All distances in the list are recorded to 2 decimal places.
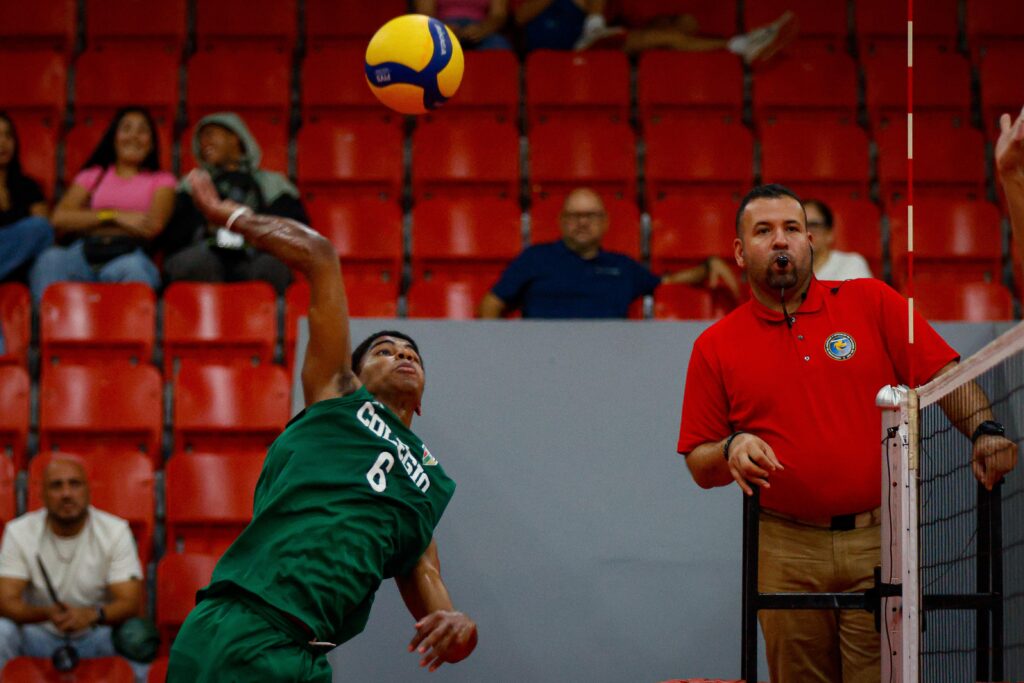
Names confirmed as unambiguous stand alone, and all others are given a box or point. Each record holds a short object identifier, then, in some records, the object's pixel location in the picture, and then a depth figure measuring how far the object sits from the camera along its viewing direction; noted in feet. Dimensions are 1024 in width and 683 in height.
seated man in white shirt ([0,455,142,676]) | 40.29
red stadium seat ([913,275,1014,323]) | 48.32
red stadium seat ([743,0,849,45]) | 61.26
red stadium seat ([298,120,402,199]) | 55.36
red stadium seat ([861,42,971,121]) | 57.77
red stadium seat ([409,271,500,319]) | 48.11
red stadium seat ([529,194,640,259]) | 51.57
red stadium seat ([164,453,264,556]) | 43.73
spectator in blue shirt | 44.86
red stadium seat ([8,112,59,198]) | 54.85
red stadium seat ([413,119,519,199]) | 54.95
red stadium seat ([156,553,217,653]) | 41.96
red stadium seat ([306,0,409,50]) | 61.57
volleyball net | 22.07
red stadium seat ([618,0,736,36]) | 61.98
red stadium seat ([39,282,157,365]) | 47.01
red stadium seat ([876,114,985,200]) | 55.21
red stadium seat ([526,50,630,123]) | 57.57
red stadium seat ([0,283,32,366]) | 47.65
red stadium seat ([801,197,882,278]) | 51.65
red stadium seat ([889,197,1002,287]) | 52.29
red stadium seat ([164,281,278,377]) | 47.37
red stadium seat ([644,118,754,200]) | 54.80
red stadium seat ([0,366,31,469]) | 45.47
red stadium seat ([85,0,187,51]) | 60.75
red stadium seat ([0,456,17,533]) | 43.86
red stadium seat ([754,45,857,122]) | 57.82
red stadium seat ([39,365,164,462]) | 45.57
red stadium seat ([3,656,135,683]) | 39.32
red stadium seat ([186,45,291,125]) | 57.82
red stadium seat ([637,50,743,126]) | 57.82
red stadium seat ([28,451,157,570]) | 44.07
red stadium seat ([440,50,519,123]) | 57.72
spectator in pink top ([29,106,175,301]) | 48.91
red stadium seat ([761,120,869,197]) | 54.90
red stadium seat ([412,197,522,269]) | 51.62
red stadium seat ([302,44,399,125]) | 58.34
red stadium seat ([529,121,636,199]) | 55.11
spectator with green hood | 49.08
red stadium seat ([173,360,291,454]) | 45.16
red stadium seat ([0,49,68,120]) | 57.52
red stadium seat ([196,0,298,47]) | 61.31
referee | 25.27
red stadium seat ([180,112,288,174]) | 55.27
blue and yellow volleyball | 33.47
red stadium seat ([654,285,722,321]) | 47.24
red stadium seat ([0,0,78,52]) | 60.18
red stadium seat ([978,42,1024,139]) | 57.11
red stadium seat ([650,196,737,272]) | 51.60
